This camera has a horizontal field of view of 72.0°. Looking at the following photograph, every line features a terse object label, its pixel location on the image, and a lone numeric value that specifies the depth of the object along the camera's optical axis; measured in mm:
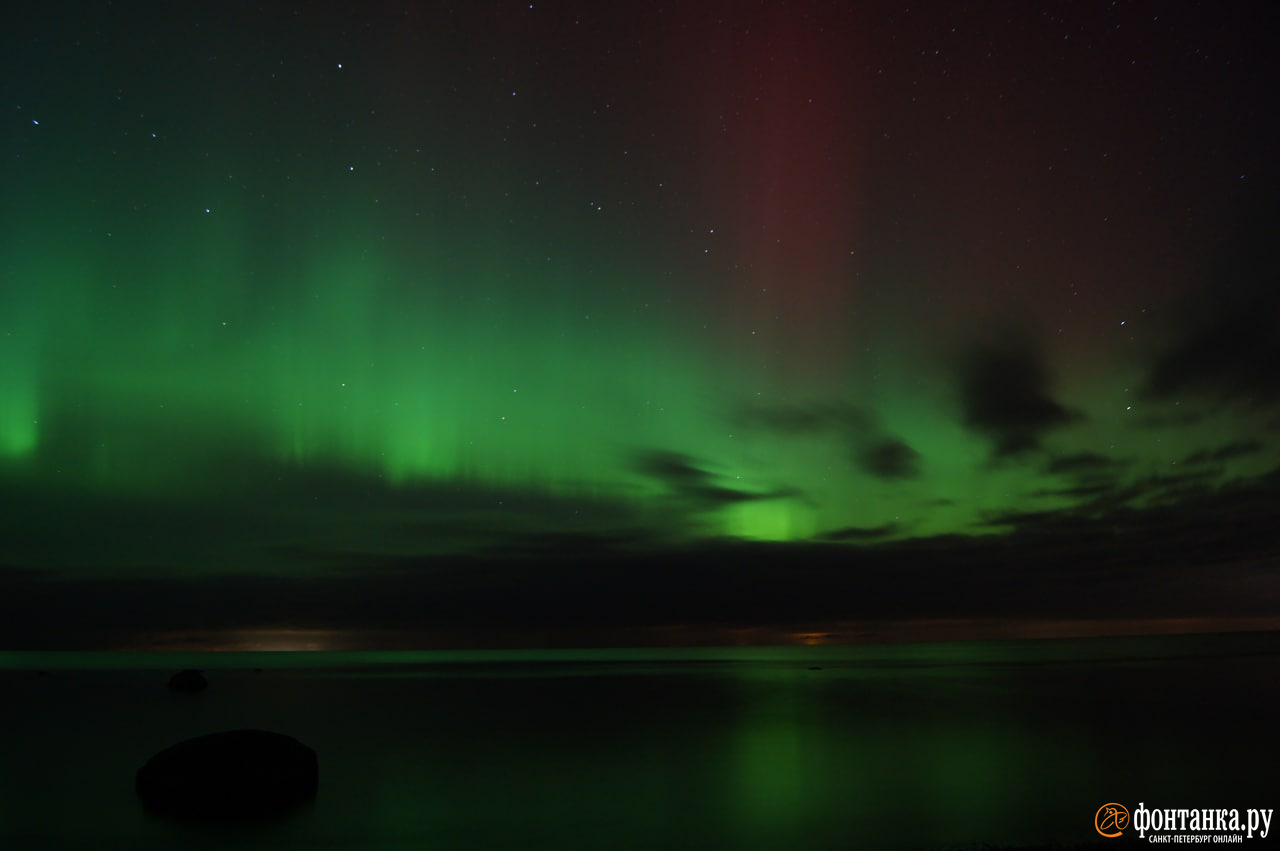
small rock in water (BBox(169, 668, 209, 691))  68812
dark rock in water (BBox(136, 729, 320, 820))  20125
